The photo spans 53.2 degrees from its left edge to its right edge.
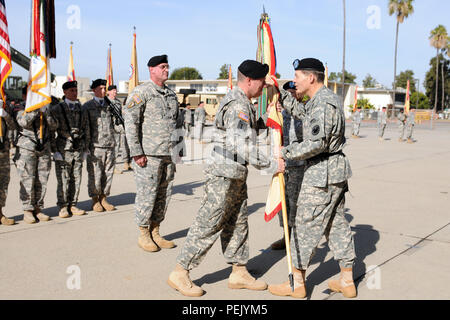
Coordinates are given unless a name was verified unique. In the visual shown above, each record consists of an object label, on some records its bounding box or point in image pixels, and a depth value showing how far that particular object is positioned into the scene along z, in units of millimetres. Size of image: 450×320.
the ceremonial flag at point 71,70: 13910
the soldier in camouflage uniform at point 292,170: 4402
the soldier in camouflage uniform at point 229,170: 3668
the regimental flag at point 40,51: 6027
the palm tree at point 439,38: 67125
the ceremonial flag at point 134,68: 9367
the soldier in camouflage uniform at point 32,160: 5898
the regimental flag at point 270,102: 3973
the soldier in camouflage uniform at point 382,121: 22438
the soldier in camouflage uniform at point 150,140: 4875
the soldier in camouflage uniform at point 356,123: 23473
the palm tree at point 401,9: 53250
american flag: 6023
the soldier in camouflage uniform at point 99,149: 6730
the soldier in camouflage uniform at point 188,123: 22392
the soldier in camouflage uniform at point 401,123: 21797
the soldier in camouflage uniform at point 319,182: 3648
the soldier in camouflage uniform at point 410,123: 21141
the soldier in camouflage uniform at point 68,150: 6312
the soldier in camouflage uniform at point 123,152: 10875
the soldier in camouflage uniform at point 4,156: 5785
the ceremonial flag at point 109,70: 13150
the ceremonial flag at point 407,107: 21991
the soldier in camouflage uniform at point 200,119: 21609
